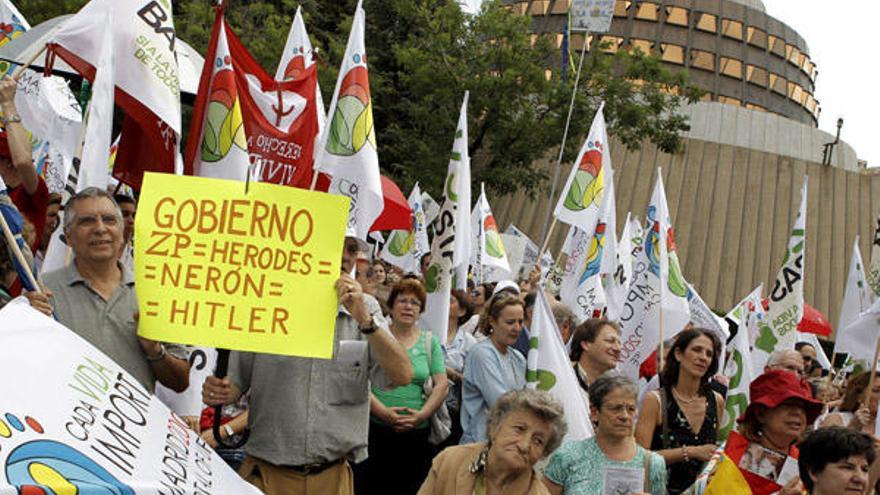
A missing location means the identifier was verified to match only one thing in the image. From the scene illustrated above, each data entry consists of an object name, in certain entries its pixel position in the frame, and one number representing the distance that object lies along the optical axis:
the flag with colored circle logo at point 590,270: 10.20
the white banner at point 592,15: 18.96
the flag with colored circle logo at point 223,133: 6.11
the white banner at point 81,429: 2.63
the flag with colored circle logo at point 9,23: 9.09
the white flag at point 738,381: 5.94
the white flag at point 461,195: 9.09
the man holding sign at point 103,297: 3.99
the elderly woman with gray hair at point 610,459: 4.77
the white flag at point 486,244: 12.07
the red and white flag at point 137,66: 5.94
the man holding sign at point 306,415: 4.56
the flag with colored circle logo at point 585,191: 10.30
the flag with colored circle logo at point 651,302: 8.79
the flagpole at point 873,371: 5.78
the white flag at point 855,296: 8.82
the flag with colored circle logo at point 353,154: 6.88
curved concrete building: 29.92
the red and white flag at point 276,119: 7.98
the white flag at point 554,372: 5.20
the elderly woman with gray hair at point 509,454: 4.26
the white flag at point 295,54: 9.24
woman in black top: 5.56
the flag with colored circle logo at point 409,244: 13.28
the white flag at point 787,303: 9.73
